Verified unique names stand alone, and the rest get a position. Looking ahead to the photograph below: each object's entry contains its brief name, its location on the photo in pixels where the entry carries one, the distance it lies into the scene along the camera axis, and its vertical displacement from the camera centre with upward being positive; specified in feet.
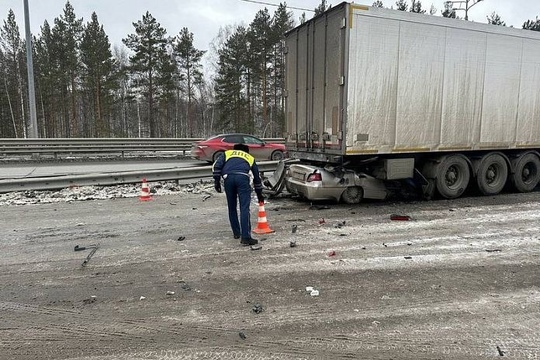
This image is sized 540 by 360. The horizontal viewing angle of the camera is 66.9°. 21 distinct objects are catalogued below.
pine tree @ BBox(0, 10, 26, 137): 133.33 +17.05
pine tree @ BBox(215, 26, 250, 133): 120.37 +12.39
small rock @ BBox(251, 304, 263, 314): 12.23 -5.46
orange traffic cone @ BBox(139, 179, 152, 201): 31.22 -5.13
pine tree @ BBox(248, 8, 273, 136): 117.80 +19.25
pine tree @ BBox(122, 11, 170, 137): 119.14 +22.43
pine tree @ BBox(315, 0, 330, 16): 123.85 +36.91
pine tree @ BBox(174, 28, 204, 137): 132.26 +22.23
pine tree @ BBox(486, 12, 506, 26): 128.81 +34.23
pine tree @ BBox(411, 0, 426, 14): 134.00 +40.27
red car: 56.85 -2.87
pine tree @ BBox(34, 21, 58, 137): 127.75 +15.57
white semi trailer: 24.52 +1.67
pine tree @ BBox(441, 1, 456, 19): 98.52 +31.64
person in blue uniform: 19.17 -2.63
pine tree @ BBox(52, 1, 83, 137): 126.11 +24.45
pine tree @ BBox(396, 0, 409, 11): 133.76 +40.28
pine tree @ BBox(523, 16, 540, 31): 117.10 +30.26
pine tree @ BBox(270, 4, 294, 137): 117.91 +19.84
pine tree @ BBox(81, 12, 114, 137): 122.31 +17.20
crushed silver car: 26.96 -3.82
